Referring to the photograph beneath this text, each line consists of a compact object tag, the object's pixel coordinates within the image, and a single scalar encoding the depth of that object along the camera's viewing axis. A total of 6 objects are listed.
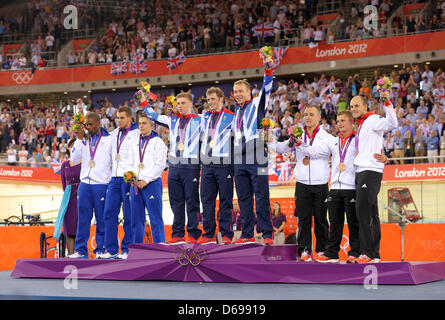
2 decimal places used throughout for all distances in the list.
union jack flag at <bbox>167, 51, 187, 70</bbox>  27.00
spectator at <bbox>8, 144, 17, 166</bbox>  23.64
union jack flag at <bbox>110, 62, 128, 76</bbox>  27.98
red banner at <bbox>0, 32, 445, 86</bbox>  22.44
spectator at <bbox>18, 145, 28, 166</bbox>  23.60
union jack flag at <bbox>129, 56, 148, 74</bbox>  27.70
